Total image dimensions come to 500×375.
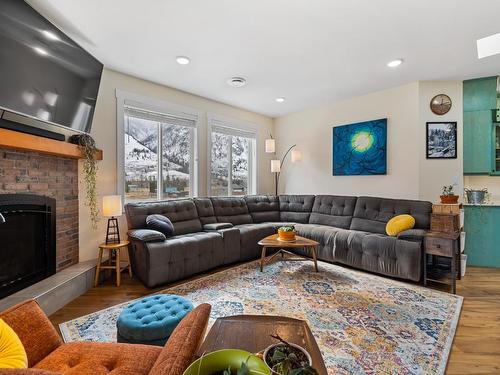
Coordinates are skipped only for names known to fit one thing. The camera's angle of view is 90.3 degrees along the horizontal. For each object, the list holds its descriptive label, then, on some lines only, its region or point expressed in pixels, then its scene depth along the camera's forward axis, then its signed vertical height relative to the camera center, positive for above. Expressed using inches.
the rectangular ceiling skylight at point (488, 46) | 101.6 +59.6
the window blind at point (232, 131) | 182.4 +43.4
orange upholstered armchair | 38.6 -29.2
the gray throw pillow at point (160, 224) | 121.4 -18.3
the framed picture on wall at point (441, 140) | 140.7 +25.9
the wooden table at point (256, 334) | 38.3 -25.1
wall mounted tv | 70.6 +40.0
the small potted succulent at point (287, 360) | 24.7 -19.9
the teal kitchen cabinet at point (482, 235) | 137.3 -27.9
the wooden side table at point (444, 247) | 105.6 -27.0
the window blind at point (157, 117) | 138.9 +42.5
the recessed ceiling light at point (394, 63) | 117.9 +59.4
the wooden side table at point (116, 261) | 110.4 -33.4
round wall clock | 140.8 +46.4
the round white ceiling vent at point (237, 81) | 138.2 +60.1
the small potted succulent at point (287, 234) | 129.0 -24.6
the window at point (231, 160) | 181.6 +21.0
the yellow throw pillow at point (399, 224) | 123.7 -19.3
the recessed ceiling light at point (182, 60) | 114.5 +60.0
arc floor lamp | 191.2 +25.0
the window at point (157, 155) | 140.5 +19.7
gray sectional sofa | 113.1 -25.5
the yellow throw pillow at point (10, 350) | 34.3 -23.4
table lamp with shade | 113.3 -8.6
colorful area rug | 67.5 -45.4
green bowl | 25.7 -19.1
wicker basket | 114.8 -17.4
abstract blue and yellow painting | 157.0 +25.3
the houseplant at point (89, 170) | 113.5 +8.6
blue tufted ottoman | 58.4 -32.6
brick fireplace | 89.8 +1.9
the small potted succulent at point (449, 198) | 123.9 -6.2
